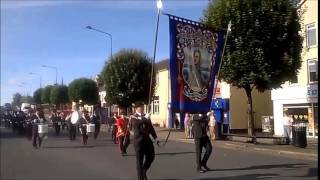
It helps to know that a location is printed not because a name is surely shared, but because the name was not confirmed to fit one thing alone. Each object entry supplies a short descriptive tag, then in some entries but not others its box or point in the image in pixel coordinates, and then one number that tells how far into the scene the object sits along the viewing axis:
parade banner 12.31
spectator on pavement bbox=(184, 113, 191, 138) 31.79
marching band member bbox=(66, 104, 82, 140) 25.12
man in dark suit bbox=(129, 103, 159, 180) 11.35
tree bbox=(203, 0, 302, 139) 24.44
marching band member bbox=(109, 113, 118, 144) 26.63
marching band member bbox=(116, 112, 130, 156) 19.05
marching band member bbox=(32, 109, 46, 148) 22.88
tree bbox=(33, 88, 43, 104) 116.98
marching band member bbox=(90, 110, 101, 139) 30.19
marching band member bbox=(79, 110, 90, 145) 24.21
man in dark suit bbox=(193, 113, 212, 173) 13.37
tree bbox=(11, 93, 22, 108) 133.40
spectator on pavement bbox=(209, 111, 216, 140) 28.95
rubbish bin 22.72
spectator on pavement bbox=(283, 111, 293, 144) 25.44
